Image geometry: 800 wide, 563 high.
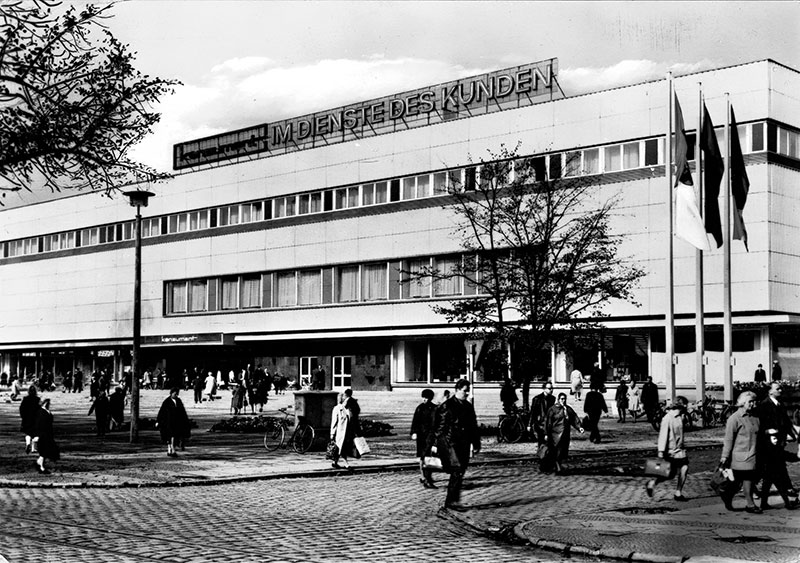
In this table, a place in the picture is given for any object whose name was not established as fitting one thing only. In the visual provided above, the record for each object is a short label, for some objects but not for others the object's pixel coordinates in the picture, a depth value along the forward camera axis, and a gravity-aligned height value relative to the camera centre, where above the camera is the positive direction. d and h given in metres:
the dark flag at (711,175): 33.94 +5.96
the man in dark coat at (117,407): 34.56 -1.53
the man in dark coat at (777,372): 43.26 -0.49
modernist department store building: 47.44 +7.22
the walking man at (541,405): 21.55 -1.06
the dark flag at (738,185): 35.06 +5.84
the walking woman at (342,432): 22.36 -1.53
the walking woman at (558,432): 20.85 -1.41
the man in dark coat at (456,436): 15.38 -1.12
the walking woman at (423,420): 20.77 -1.20
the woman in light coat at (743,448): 14.21 -1.19
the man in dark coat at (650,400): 35.00 -1.33
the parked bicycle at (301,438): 26.48 -1.95
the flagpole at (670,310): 32.78 +1.61
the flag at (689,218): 31.34 +4.19
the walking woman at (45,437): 21.91 -1.60
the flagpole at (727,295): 35.22 +2.21
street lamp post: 27.94 +1.42
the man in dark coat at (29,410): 23.09 -1.13
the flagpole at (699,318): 34.44 +1.38
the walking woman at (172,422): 24.92 -1.46
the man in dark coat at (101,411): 32.09 -1.55
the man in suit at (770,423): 14.53 -0.90
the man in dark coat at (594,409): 30.05 -1.39
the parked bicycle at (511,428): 29.97 -1.92
